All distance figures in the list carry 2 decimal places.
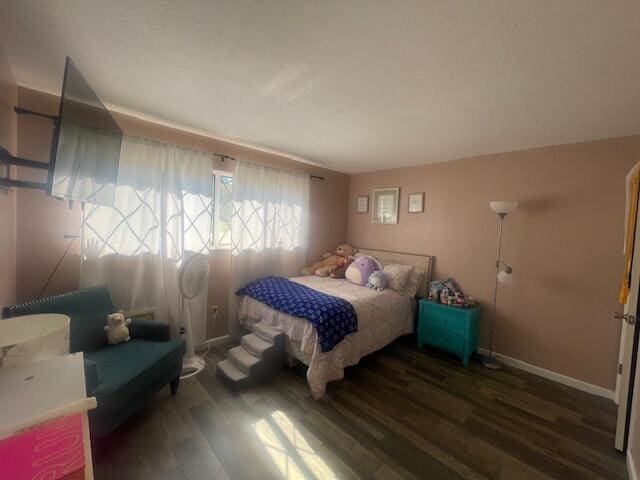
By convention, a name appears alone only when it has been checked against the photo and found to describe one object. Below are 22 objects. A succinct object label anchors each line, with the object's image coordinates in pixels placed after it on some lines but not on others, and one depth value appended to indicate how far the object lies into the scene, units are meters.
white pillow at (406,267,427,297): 3.18
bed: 2.13
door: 1.62
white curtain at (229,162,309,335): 2.93
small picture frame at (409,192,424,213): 3.37
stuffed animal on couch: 1.92
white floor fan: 2.30
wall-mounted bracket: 1.17
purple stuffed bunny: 3.18
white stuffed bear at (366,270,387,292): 2.96
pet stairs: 2.19
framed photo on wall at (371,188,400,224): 3.64
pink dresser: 0.62
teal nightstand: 2.65
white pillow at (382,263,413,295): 3.03
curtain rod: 2.29
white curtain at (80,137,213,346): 2.15
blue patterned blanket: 2.13
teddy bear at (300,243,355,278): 3.50
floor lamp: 2.44
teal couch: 1.44
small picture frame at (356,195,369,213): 4.03
